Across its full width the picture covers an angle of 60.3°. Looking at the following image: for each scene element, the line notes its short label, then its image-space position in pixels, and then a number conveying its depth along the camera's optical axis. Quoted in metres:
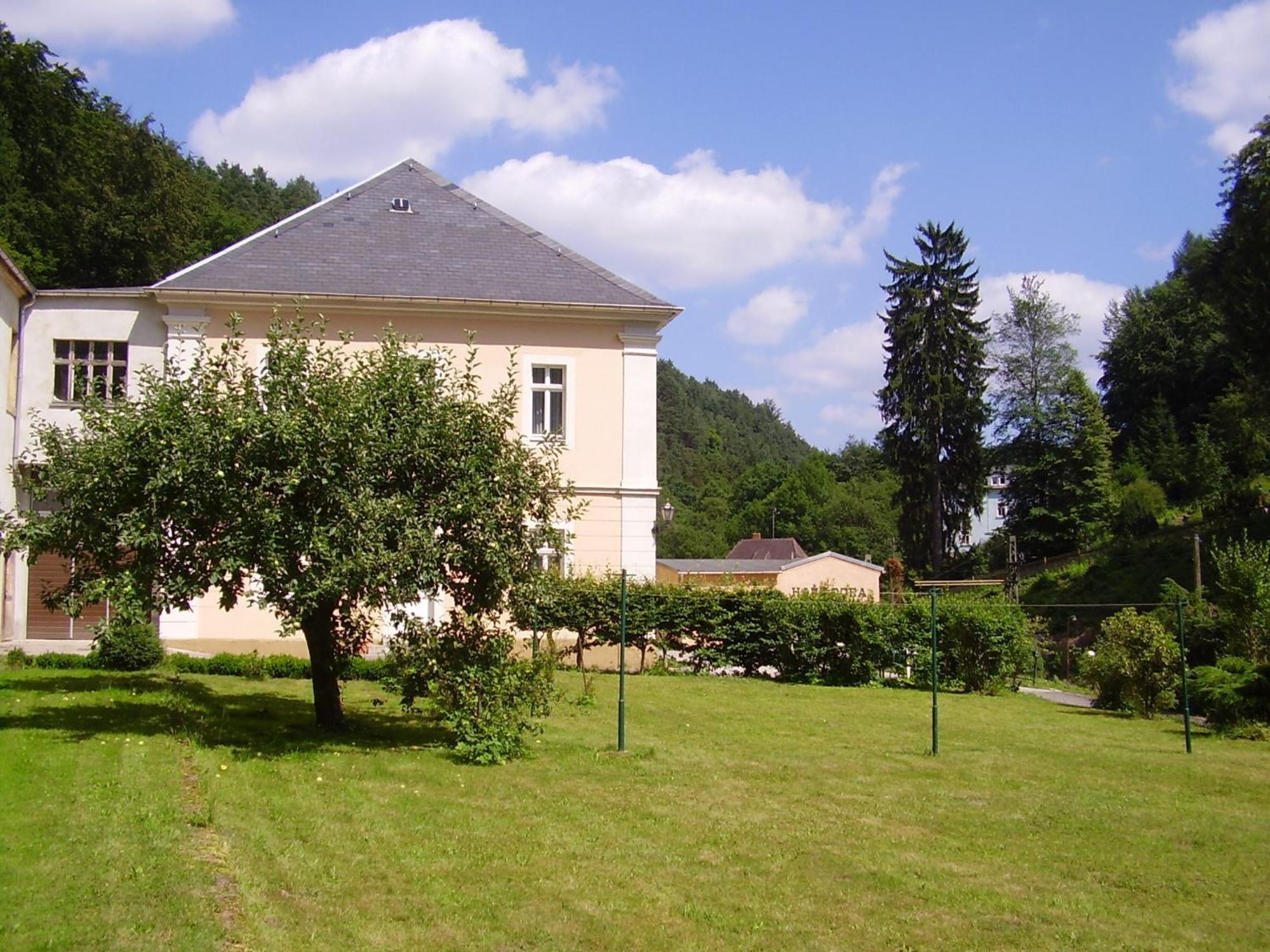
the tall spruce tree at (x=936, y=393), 53.16
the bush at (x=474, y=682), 12.86
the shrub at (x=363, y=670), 20.23
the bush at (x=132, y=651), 18.80
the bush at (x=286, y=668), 20.20
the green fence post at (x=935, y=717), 14.80
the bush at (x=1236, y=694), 19.70
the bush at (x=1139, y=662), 21.17
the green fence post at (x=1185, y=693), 16.39
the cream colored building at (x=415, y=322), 24.58
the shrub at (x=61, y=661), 19.00
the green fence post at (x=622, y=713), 13.80
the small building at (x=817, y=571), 56.94
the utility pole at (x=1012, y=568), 45.34
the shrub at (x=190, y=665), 20.06
